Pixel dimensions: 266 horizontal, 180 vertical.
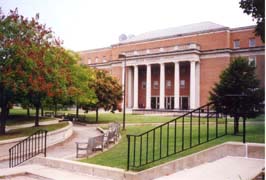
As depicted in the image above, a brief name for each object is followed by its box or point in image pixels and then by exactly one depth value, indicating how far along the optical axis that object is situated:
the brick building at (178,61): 35.06
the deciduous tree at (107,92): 23.12
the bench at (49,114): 30.20
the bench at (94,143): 9.88
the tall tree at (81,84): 21.20
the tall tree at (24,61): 12.82
